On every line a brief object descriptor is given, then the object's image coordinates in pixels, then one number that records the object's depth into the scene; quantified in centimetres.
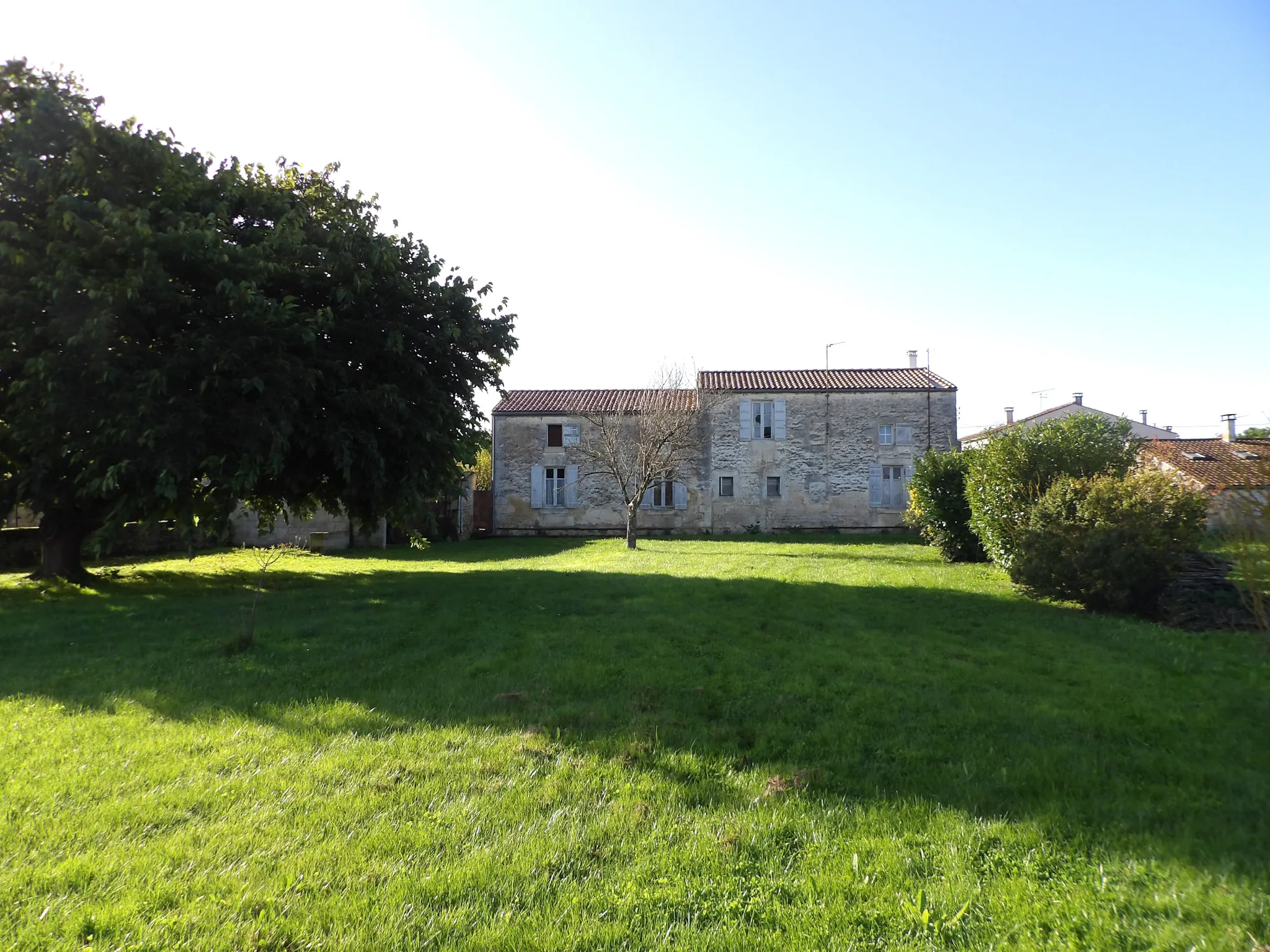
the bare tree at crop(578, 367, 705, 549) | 2372
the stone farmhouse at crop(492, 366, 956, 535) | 3039
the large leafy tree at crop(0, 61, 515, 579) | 983
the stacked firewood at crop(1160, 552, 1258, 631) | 880
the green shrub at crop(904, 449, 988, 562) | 1695
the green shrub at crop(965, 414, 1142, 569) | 1268
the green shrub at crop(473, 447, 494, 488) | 4188
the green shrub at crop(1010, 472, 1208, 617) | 952
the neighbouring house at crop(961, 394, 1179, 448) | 4144
